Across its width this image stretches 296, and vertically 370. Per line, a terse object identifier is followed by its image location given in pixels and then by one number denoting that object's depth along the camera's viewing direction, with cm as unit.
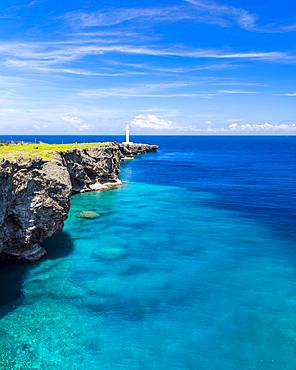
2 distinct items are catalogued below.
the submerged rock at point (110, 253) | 4459
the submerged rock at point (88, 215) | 6269
